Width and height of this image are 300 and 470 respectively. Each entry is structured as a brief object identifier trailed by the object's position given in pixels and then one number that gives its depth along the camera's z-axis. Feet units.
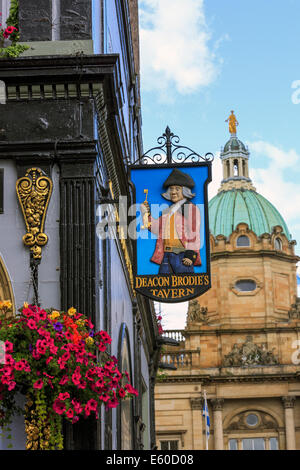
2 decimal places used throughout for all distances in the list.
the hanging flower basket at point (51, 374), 34.68
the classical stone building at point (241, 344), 206.80
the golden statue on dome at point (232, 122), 267.39
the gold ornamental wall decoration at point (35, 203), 41.81
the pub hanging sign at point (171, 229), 47.03
